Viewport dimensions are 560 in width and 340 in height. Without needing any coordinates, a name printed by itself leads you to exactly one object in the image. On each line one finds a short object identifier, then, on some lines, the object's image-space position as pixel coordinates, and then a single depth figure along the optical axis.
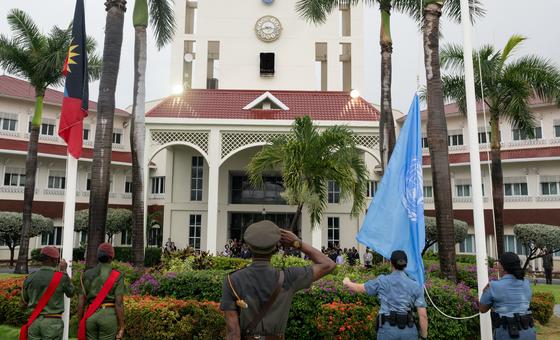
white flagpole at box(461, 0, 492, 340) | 5.87
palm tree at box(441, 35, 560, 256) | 16.12
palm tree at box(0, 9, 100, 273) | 18.86
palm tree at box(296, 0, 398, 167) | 13.40
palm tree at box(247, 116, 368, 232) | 12.62
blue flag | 5.74
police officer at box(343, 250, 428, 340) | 4.12
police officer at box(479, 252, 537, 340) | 4.18
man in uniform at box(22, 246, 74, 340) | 4.64
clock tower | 28.55
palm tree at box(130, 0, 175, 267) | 12.70
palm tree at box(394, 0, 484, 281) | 8.77
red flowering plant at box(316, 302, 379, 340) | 6.43
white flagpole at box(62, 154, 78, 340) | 6.05
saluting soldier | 2.63
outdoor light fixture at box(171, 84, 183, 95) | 23.07
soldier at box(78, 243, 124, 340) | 4.62
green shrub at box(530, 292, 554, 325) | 8.67
